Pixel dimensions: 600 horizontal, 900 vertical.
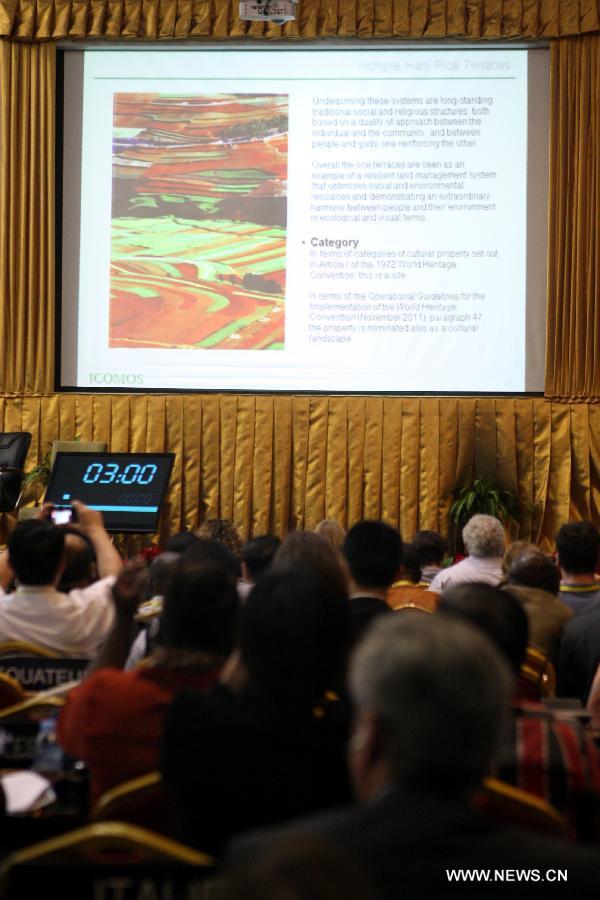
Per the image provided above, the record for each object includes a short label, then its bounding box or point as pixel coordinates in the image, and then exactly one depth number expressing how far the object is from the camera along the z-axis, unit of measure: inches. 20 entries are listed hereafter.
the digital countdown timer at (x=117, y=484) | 522.9
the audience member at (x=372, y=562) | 241.8
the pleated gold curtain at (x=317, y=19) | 656.4
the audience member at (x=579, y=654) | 255.1
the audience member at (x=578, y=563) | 301.9
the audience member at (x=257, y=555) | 304.8
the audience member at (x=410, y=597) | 272.8
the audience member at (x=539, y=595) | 257.4
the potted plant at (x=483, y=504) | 649.6
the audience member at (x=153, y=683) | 138.8
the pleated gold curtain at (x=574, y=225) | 660.1
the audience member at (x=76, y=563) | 267.7
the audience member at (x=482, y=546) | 362.6
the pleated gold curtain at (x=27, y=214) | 676.7
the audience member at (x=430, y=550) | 421.7
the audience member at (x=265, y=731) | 115.6
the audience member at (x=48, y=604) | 222.2
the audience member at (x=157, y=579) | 201.0
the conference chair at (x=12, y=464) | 613.6
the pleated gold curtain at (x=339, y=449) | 669.3
